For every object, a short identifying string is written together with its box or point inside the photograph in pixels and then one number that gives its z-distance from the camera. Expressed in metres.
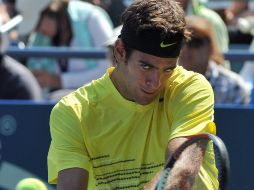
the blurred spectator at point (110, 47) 14.08
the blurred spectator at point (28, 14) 18.17
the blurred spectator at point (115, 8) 19.72
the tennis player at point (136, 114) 7.61
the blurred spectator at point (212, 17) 16.61
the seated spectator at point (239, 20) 19.66
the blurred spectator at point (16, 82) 14.54
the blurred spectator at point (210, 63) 13.07
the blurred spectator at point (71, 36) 16.39
